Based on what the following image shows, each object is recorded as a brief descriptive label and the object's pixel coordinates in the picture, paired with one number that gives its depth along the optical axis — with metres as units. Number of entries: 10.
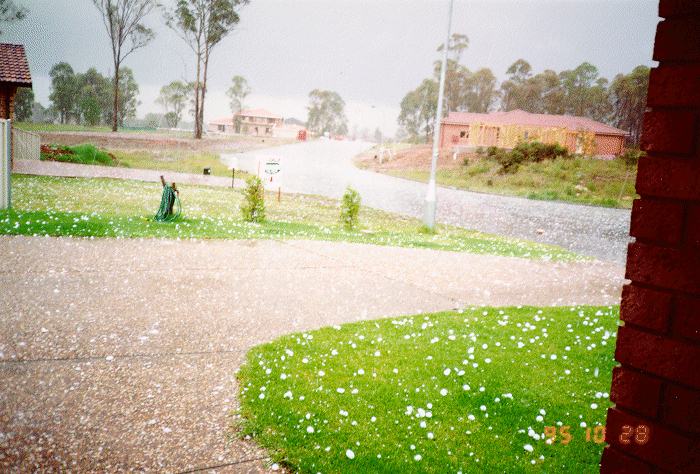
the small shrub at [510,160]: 40.69
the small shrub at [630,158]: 38.57
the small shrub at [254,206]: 12.89
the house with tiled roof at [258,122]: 133.73
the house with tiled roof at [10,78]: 19.95
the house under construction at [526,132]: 48.06
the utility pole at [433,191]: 14.48
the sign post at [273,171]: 17.36
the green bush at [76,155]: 28.62
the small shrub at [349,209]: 13.72
